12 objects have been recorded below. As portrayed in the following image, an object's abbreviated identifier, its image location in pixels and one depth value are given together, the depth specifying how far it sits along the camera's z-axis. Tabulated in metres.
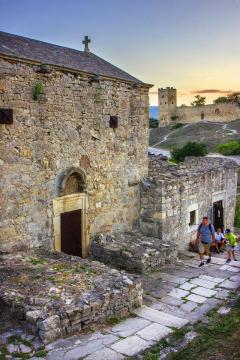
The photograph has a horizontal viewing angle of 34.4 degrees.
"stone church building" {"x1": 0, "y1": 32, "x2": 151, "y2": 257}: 8.55
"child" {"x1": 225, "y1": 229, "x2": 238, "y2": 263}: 11.37
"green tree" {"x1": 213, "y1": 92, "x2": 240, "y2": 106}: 76.13
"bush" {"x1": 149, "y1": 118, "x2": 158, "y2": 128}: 77.56
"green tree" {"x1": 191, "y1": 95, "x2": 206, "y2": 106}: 88.38
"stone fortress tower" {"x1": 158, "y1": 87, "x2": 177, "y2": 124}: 71.00
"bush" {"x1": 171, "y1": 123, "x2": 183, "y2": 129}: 66.04
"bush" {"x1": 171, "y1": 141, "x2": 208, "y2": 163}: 31.43
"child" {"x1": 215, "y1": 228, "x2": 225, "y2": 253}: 12.73
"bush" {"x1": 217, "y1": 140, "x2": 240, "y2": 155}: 36.16
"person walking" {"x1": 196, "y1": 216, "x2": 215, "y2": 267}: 10.81
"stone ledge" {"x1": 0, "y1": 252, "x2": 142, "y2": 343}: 6.11
